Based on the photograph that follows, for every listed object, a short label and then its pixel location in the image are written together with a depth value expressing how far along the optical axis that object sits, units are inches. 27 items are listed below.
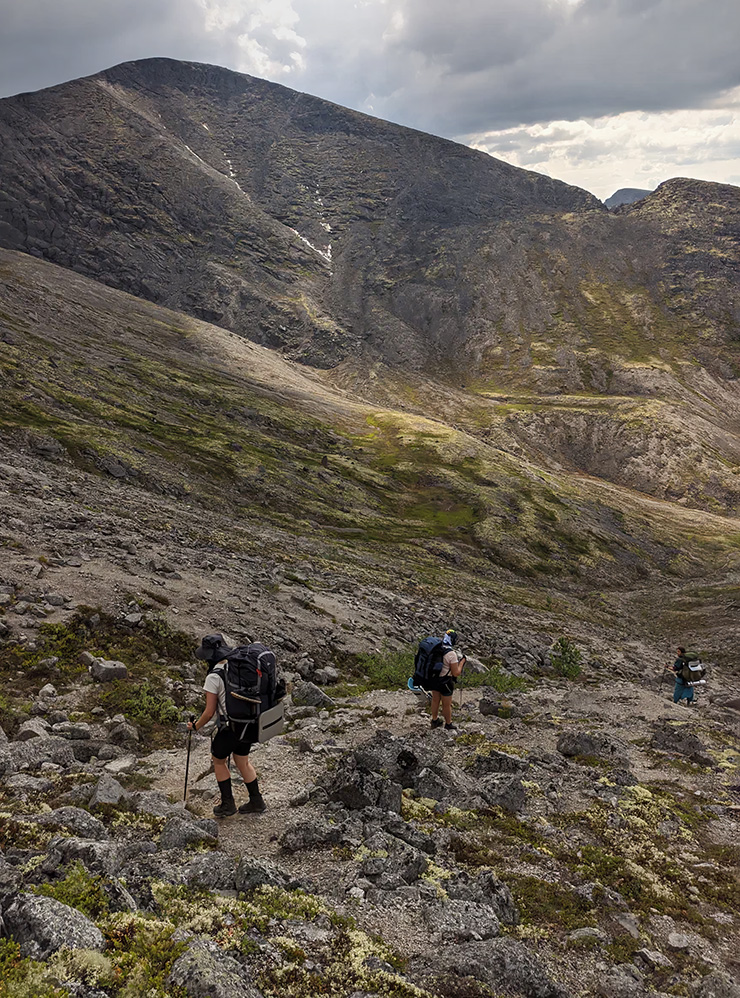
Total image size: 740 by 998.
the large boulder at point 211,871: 305.1
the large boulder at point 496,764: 543.2
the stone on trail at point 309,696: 733.9
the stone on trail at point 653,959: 297.4
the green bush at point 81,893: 249.0
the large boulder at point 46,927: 217.8
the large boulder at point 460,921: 296.7
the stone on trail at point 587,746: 623.8
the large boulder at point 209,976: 219.9
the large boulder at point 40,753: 429.1
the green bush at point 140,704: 585.9
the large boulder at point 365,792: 430.0
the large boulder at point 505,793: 470.3
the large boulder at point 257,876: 305.6
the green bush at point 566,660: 1212.5
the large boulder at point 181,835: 346.9
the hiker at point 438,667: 652.1
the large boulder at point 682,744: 641.0
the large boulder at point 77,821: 333.7
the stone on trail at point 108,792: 385.4
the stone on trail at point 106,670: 633.9
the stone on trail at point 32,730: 470.9
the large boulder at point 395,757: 487.8
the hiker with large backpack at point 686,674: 1002.1
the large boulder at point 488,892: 324.1
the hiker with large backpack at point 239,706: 402.6
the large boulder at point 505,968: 263.3
